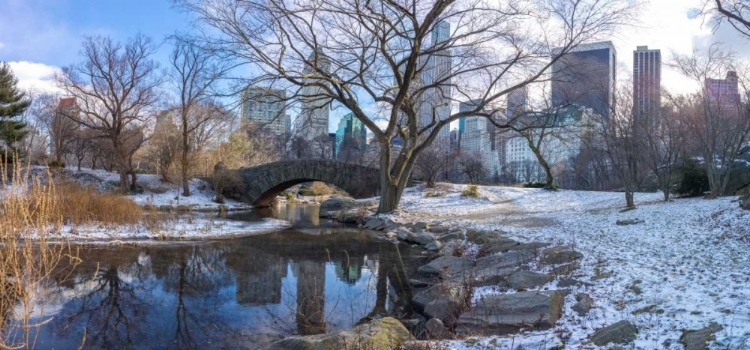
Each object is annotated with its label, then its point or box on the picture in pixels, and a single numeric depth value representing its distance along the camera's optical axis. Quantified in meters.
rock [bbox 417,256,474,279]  8.56
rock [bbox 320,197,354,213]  26.46
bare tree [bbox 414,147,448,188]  30.07
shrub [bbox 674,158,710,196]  16.92
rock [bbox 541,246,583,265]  7.51
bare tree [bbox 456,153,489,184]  38.38
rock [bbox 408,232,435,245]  12.84
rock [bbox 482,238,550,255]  9.19
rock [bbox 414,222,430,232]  15.02
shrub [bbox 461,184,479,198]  25.09
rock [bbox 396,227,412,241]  14.01
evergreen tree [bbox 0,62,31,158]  28.75
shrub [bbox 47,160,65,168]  32.89
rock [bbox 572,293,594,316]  5.05
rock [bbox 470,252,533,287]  7.38
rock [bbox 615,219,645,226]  10.58
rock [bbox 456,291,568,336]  5.05
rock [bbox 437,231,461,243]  12.65
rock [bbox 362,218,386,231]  17.45
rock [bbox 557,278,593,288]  6.04
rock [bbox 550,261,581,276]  6.79
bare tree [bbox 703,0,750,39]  8.34
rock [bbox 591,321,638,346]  4.05
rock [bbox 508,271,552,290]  6.47
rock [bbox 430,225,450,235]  14.33
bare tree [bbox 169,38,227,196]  27.84
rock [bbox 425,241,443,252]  11.82
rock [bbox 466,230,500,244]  11.00
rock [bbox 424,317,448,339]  5.02
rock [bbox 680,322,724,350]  3.66
